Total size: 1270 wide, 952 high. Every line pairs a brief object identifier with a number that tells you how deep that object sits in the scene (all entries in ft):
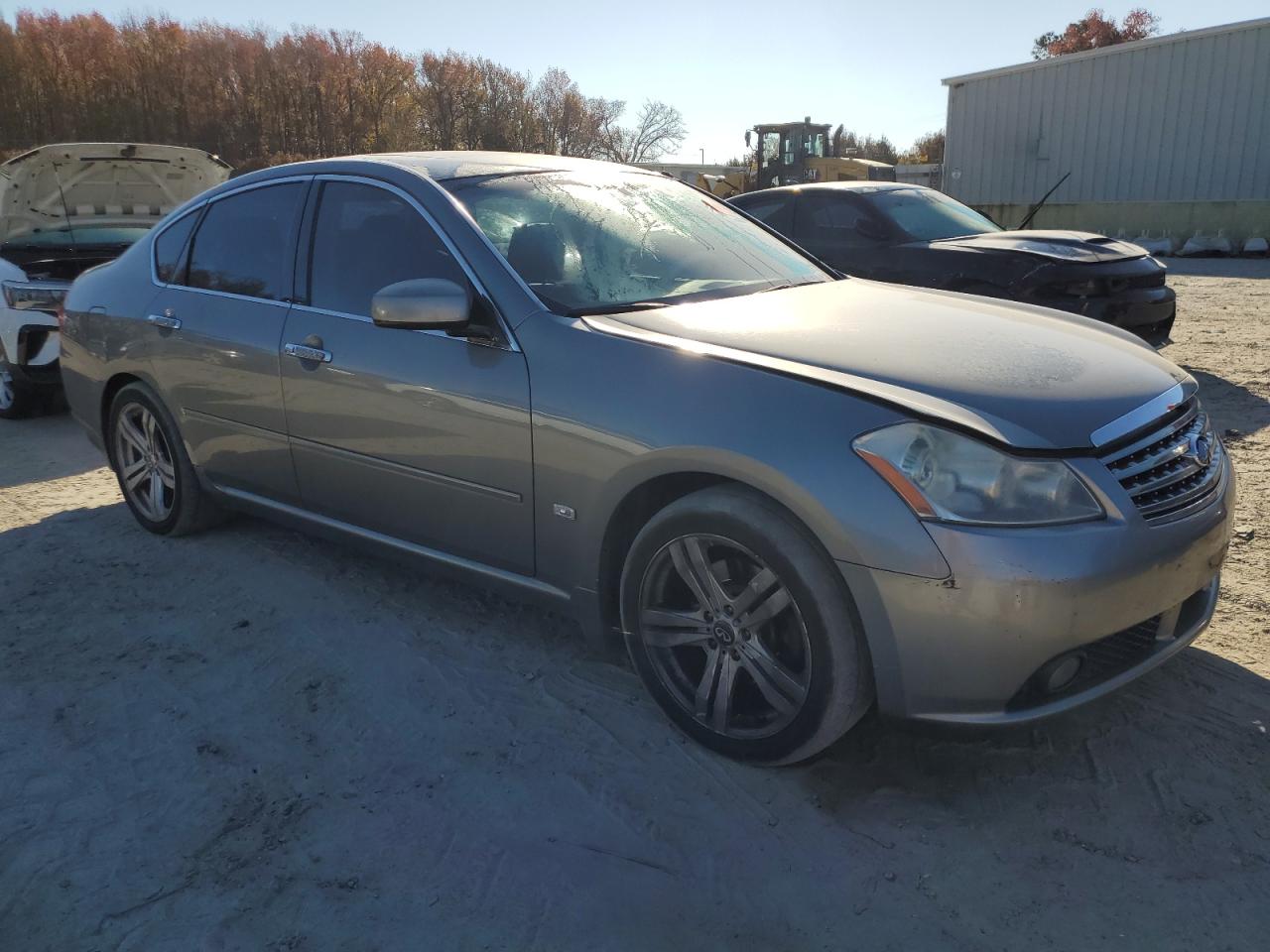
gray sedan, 7.70
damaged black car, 23.27
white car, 23.20
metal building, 69.87
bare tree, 203.92
